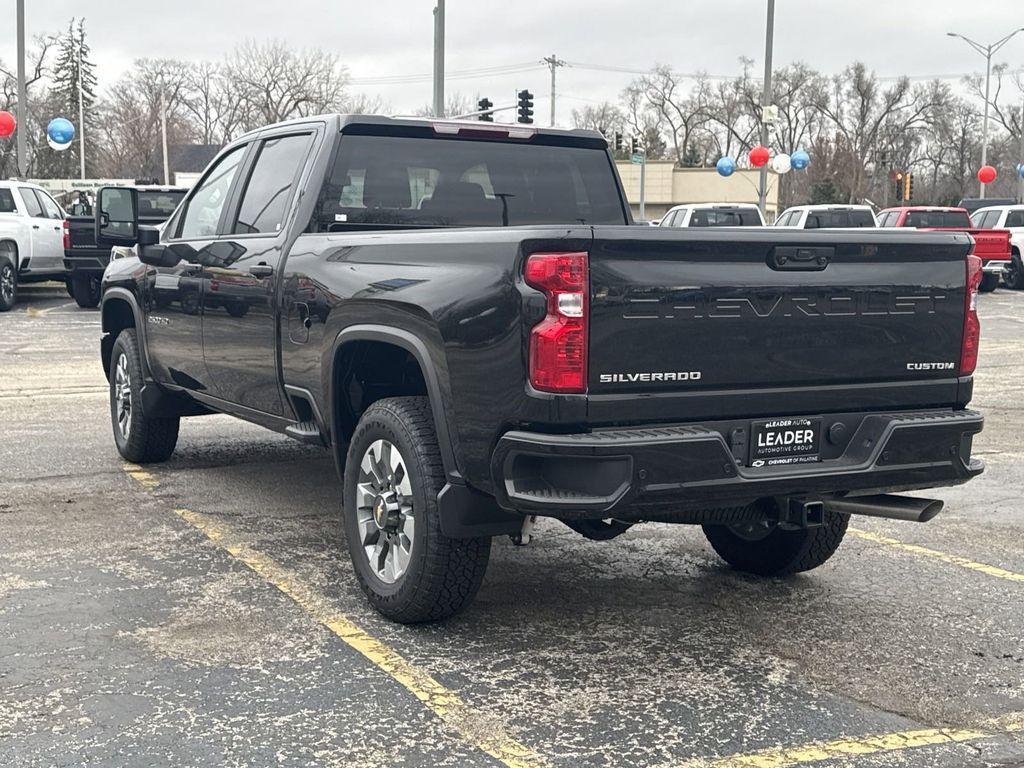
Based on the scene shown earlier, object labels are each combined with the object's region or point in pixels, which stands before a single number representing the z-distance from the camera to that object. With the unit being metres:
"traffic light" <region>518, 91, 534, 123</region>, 34.34
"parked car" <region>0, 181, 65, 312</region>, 20.64
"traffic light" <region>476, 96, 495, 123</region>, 36.41
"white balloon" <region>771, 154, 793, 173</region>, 38.00
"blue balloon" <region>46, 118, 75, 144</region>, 28.94
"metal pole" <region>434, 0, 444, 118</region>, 28.67
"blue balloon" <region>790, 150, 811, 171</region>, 47.09
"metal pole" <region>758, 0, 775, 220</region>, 34.06
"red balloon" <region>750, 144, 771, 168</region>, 34.56
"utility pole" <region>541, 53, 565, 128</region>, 82.19
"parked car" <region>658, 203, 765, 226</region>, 26.59
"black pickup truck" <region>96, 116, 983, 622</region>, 4.23
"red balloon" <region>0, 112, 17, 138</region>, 25.78
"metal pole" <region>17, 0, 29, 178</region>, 25.25
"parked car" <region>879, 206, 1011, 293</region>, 27.64
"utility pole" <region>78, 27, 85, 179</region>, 70.31
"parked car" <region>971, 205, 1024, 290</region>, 30.16
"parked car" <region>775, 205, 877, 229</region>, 27.11
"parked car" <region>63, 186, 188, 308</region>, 20.53
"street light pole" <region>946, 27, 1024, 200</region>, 49.34
